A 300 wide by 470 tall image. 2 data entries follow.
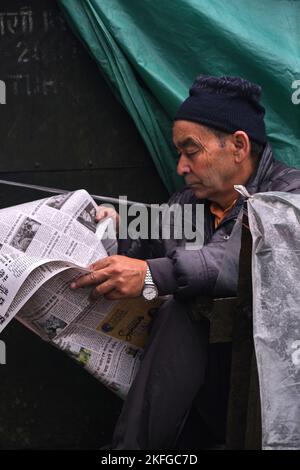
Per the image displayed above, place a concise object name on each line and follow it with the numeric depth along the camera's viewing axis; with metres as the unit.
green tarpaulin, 5.16
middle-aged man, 4.81
